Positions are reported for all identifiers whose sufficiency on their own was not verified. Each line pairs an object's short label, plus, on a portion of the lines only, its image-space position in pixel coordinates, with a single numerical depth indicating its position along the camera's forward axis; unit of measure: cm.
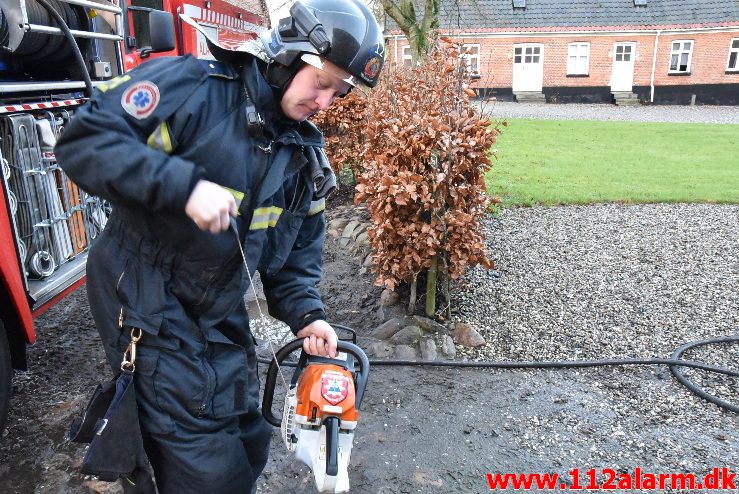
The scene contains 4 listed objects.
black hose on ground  391
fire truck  301
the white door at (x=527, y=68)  2914
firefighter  164
